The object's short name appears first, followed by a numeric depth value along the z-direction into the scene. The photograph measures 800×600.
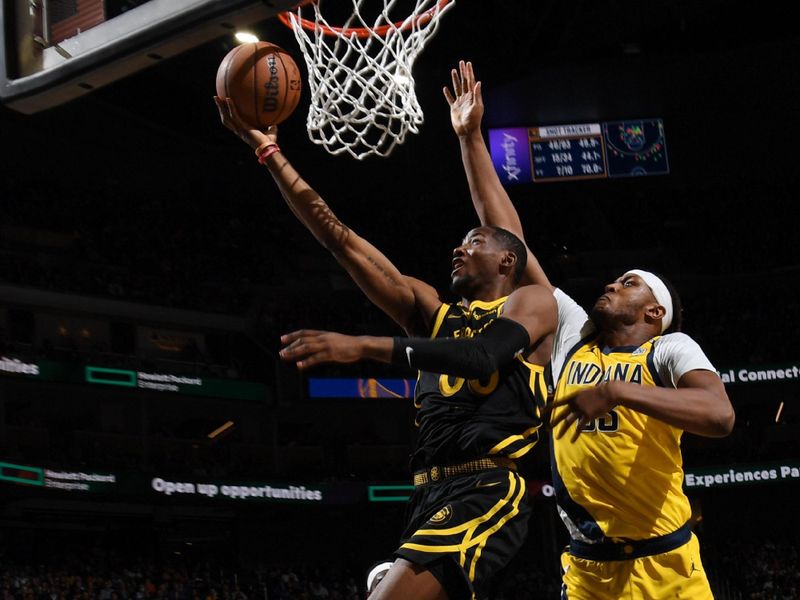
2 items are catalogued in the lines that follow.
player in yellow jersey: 3.87
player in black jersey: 3.36
